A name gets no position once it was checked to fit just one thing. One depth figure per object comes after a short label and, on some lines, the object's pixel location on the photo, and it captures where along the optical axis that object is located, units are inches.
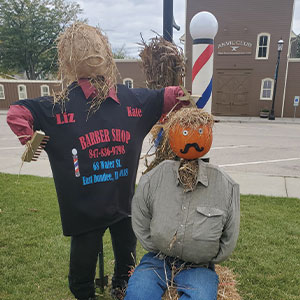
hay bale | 68.7
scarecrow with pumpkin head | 69.6
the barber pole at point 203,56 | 77.5
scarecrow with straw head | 73.8
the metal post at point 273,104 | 732.7
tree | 1154.0
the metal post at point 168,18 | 99.0
